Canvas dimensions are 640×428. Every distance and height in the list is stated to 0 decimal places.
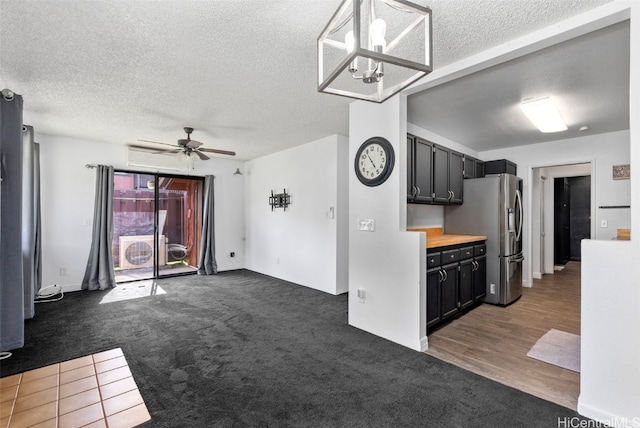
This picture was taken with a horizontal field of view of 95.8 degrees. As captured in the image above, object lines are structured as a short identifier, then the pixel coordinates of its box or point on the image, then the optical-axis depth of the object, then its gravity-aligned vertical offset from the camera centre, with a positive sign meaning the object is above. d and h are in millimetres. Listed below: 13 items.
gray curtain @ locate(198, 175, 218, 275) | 6105 -450
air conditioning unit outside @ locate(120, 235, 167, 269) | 5535 -733
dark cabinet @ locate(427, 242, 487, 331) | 3008 -784
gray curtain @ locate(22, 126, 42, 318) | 3304 -12
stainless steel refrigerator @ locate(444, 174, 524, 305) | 3924 -174
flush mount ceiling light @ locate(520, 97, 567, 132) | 3096 +1150
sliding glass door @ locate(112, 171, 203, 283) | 5457 -216
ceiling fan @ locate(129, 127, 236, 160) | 3963 +930
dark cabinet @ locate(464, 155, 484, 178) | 4352 +724
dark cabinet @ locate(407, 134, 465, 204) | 3297 +515
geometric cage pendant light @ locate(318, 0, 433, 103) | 1159 +840
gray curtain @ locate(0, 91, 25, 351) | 2643 -146
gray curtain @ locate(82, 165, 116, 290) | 4840 -422
